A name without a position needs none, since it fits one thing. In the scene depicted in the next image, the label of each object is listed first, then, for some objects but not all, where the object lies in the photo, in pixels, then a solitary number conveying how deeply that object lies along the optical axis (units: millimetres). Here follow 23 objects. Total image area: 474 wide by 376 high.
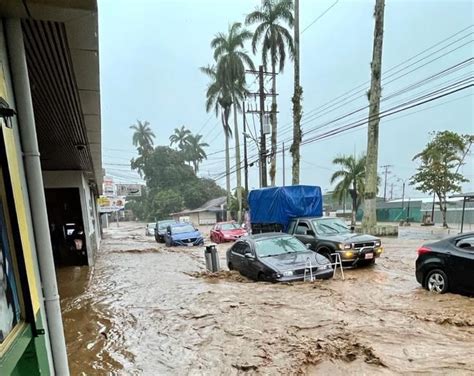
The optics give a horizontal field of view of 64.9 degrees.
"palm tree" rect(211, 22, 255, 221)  35719
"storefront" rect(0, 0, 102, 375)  2553
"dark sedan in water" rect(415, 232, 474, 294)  6629
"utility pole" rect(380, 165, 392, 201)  76088
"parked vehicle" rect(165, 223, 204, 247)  21391
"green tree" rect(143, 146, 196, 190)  71375
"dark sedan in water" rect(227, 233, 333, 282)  8492
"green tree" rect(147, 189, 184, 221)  65375
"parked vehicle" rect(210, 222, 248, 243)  22406
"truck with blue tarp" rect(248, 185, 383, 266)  10250
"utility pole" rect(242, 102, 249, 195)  32312
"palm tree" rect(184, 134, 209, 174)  77375
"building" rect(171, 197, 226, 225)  55938
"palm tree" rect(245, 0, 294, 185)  27609
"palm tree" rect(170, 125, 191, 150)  77688
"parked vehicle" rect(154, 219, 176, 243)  25547
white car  34781
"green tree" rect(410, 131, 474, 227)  27797
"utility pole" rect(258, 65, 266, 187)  25000
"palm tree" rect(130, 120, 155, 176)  80500
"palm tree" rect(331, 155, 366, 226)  28875
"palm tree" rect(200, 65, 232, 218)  38062
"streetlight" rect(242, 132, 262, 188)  25869
